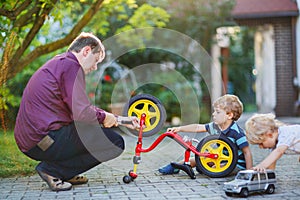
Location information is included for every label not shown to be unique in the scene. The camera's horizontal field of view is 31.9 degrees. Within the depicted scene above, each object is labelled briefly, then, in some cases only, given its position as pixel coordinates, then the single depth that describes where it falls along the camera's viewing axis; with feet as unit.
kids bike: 15.39
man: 14.14
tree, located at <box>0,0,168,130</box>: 19.85
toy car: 12.84
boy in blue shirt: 15.78
